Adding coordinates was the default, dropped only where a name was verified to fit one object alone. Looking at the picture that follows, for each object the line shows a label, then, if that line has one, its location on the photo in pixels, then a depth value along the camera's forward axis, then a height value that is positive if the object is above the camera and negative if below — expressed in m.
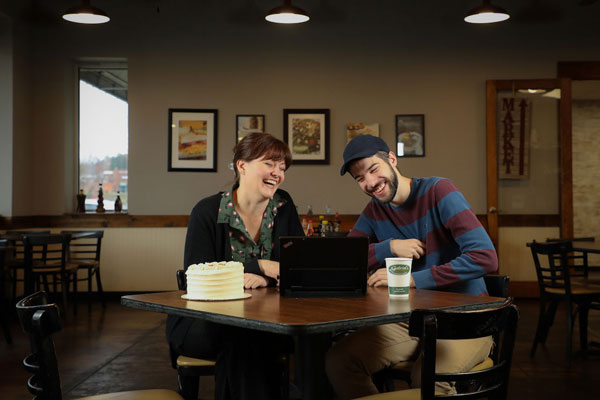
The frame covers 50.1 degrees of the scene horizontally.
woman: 2.25 -0.12
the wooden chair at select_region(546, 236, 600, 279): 5.37 -0.59
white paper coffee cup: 2.07 -0.26
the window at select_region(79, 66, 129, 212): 7.75 +0.70
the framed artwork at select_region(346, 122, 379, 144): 7.37 +0.78
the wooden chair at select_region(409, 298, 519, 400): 1.59 -0.36
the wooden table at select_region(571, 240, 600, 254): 4.21 -0.36
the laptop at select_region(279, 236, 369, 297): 2.06 -0.23
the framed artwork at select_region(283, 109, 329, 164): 7.41 +0.72
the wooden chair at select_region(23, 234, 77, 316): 5.84 -0.67
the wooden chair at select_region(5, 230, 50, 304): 6.17 -0.62
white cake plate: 2.02 -0.32
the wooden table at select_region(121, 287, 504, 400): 1.63 -0.33
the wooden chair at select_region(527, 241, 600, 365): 4.40 -0.70
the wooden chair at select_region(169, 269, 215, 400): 2.34 -0.64
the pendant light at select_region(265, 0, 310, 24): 5.80 +1.66
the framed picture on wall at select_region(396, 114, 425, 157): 7.37 +0.72
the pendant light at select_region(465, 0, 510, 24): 5.82 +1.66
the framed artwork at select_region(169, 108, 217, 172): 7.44 +0.66
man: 2.29 -0.20
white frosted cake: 2.02 -0.27
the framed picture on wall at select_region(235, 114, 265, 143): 7.43 +0.85
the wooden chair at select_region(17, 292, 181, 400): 1.60 -0.38
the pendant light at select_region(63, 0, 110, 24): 5.72 +1.64
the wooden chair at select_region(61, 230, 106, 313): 6.69 -0.64
